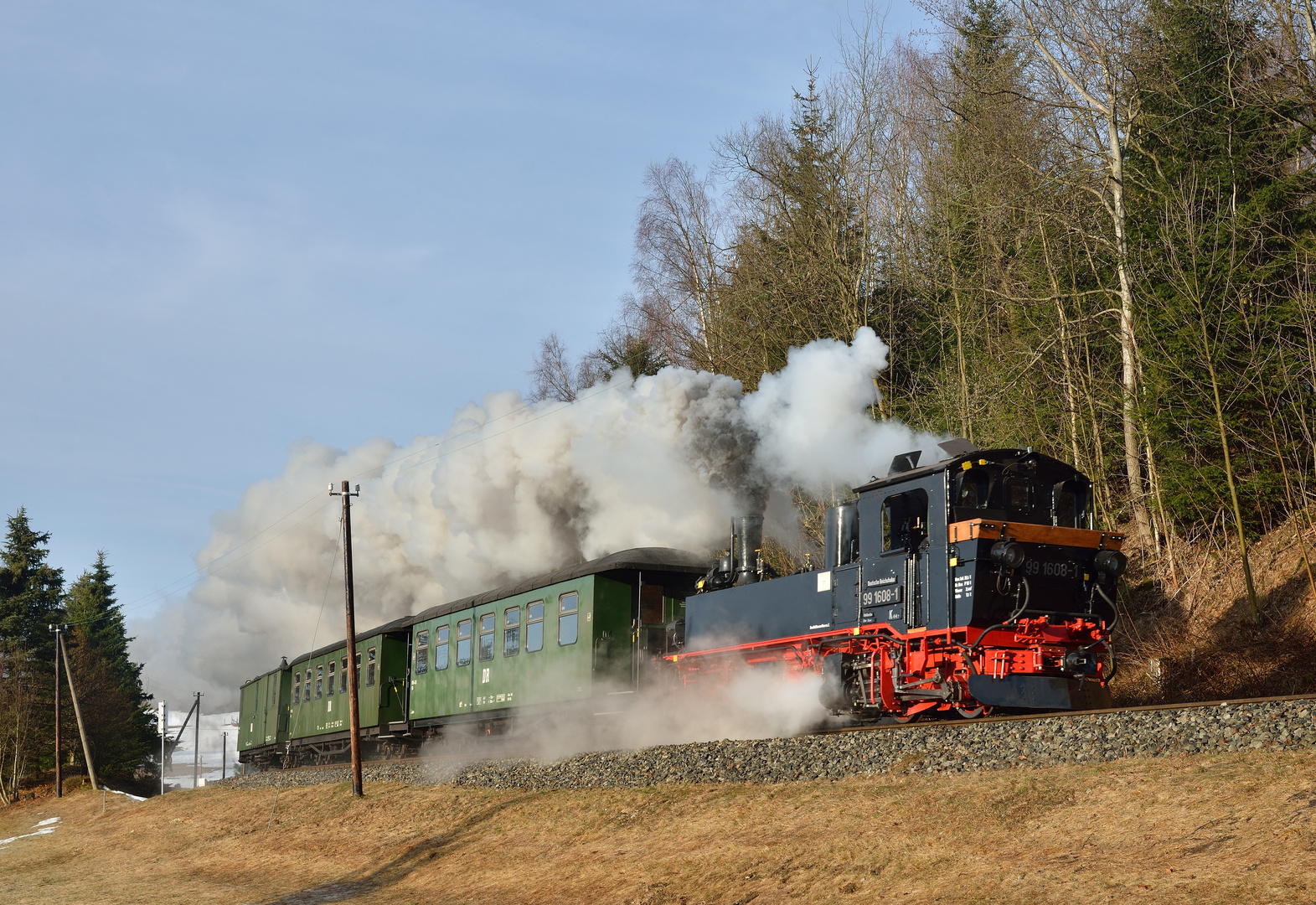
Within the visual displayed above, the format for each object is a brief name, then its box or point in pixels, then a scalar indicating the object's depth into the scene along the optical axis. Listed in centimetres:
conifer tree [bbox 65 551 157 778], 5050
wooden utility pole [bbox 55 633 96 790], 4281
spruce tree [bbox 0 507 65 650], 5312
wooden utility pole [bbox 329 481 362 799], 2067
